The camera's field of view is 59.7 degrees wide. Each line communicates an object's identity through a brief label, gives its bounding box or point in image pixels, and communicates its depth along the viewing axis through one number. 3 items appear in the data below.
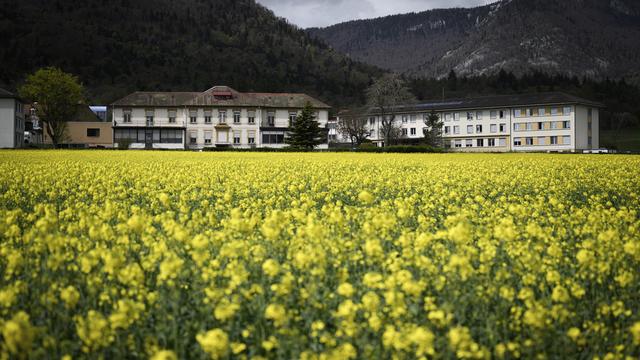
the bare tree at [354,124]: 92.75
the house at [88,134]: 88.25
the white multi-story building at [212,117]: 90.69
